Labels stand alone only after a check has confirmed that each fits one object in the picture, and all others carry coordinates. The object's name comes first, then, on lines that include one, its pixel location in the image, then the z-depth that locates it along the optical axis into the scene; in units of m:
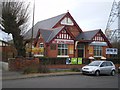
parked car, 12.85
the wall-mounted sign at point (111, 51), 17.74
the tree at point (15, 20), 15.29
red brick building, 20.28
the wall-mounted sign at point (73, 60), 17.33
